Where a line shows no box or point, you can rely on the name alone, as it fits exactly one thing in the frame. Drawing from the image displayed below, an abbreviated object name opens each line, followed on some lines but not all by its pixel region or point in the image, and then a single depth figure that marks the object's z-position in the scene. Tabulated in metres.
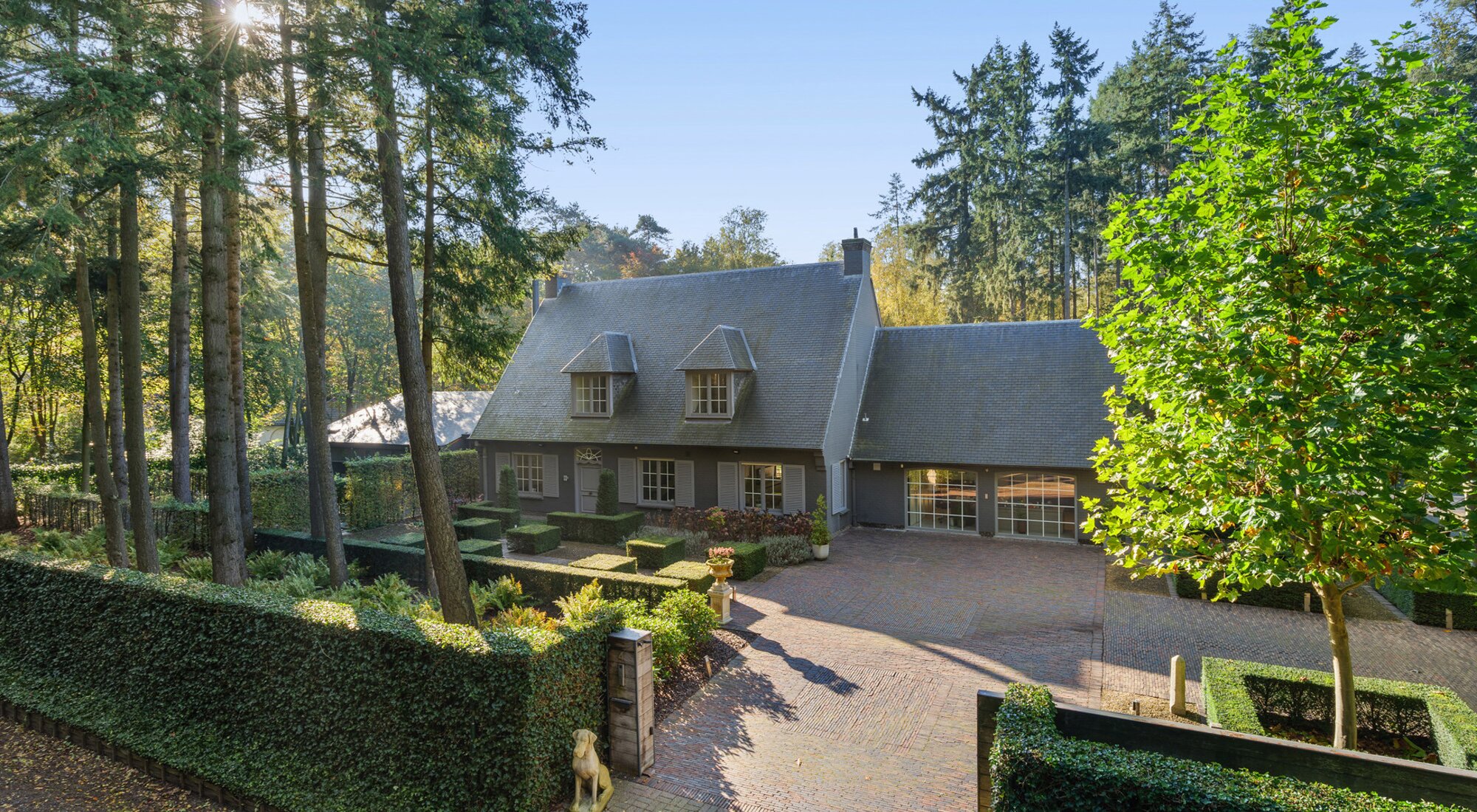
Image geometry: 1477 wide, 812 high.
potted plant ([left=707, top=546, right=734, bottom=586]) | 12.95
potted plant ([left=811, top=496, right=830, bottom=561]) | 16.59
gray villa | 18.38
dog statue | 6.71
